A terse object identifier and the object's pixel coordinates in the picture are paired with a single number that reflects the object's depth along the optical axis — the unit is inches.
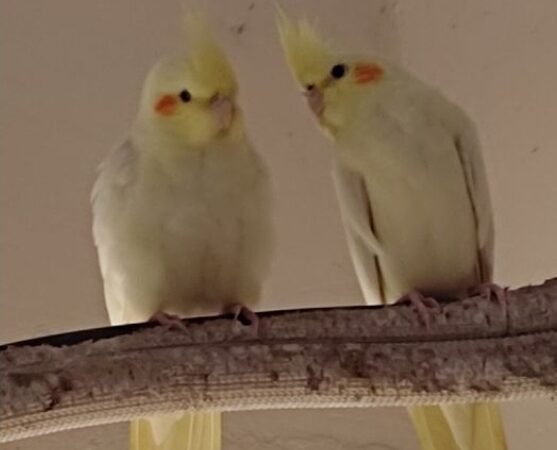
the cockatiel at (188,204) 57.4
